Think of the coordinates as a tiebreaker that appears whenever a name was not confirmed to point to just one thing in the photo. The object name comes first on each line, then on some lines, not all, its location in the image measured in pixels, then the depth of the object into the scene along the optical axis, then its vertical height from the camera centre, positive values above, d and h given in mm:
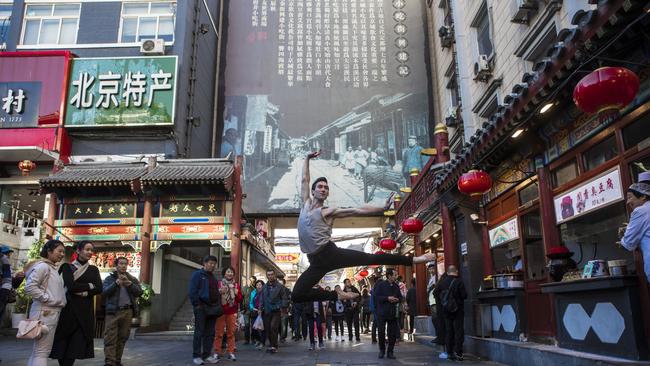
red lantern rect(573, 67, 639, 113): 4852 +1955
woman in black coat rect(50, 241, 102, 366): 6395 -116
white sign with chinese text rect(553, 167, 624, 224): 6730 +1436
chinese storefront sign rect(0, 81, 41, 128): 20844 +8038
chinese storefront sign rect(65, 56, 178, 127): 21078 +8579
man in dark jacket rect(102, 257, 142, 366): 7609 -53
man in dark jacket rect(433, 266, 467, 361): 9359 -246
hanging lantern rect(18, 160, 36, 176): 18688 +4930
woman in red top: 9723 -131
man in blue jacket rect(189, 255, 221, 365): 8820 -42
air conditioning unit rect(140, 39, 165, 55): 21641 +10556
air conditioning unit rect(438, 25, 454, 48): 18248 +9307
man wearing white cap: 4723 +715
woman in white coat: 5820 +121
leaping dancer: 6055 +589
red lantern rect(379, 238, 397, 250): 16391 +1796
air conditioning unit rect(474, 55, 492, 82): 14398 +6358
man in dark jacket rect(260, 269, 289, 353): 11501 -4
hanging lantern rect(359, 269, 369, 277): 26966 +1479
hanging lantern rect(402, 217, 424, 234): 12812 +1847
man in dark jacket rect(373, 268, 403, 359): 9883 -173
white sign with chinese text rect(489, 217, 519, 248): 9805 +1324
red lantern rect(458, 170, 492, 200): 8969 +2012
